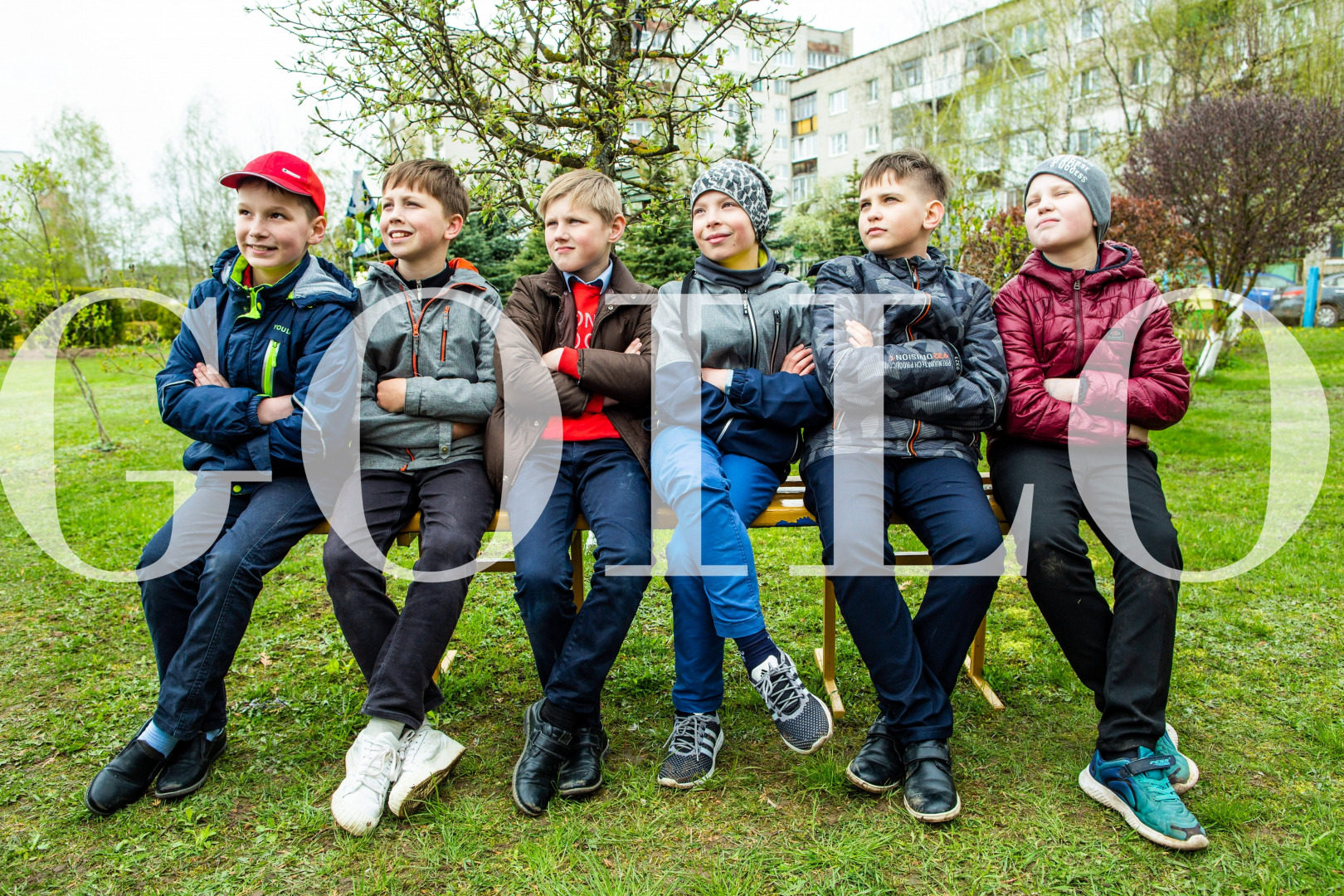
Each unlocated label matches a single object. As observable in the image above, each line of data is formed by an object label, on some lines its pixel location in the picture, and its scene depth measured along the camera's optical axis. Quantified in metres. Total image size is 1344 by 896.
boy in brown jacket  2.31
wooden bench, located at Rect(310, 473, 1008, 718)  2.59
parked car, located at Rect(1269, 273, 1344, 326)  18.50
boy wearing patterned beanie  2.33
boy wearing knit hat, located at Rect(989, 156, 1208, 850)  2.16
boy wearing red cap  2.28
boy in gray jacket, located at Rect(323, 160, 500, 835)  2.23
